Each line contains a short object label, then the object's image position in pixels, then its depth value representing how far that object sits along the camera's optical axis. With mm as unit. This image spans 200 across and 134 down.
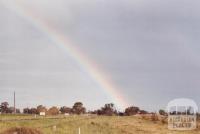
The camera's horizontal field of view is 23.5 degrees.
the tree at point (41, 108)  153000
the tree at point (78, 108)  174125
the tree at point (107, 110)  170825
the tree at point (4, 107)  155025
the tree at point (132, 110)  181675
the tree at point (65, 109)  181050
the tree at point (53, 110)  147400
